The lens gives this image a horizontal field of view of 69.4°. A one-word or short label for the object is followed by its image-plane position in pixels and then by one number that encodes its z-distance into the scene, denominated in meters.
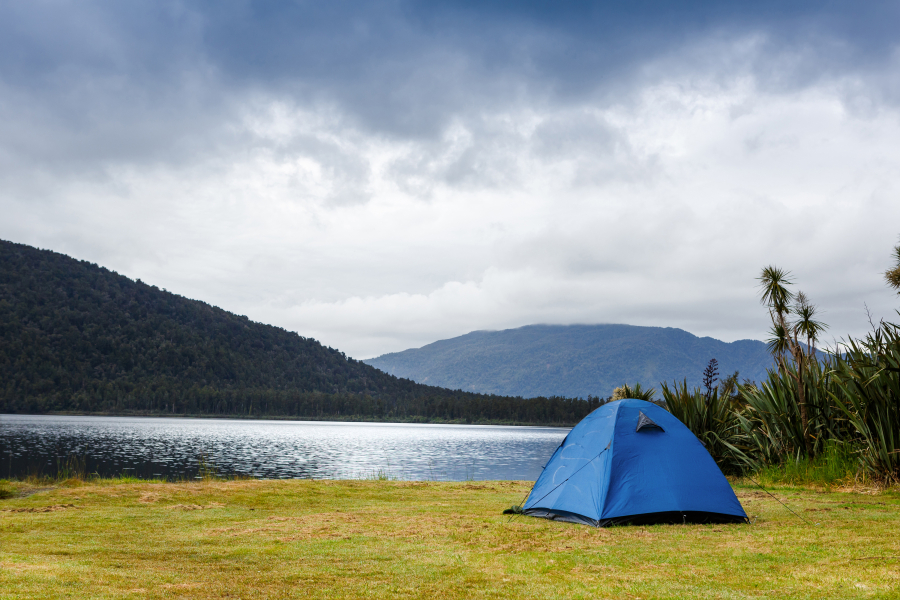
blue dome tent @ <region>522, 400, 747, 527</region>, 10.89
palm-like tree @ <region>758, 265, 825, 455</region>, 16.33
